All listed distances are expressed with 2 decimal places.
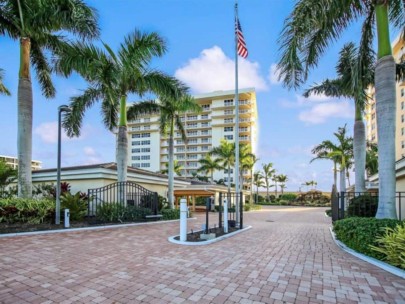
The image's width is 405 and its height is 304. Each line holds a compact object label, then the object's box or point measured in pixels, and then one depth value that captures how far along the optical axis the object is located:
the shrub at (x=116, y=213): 12.91
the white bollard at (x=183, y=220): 8.90
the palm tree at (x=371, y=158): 33.73
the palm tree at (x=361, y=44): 7.23
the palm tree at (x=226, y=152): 35.88
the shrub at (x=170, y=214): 15.95
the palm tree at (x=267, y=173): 62.31
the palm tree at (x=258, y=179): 61.97
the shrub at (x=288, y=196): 58.16
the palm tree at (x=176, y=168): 51.66
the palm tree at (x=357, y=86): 9.18
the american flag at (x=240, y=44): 13.93
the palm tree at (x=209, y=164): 40.66
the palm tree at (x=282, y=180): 65.88
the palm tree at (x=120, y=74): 12.29
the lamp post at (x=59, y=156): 10.88
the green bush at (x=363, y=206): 10.66
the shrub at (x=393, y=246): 5.58
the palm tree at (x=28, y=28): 11.27
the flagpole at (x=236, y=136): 13.02
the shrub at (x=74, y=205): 12.42
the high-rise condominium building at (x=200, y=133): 69.06
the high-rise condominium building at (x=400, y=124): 42.00
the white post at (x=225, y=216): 10.95
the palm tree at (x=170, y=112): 17.83
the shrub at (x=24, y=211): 10.39
